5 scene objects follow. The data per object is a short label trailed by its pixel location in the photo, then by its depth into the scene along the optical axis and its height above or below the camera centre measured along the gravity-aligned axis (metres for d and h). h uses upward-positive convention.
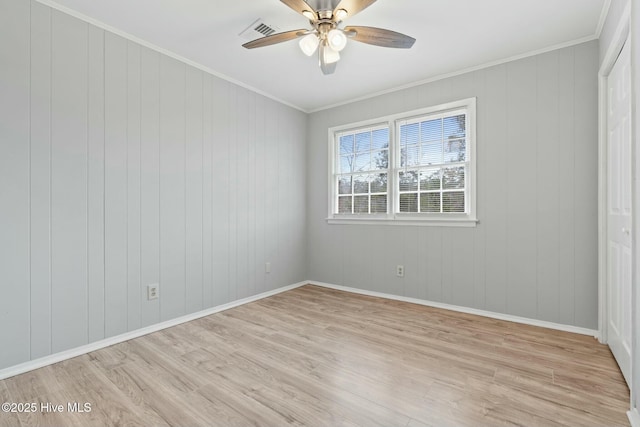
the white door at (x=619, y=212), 1.92 +0.01
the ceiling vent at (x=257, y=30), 2.49 +1.53
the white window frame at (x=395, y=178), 3.27 +0.42
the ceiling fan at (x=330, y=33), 2.04 +1.30
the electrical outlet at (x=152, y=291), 2.79 -0.71
